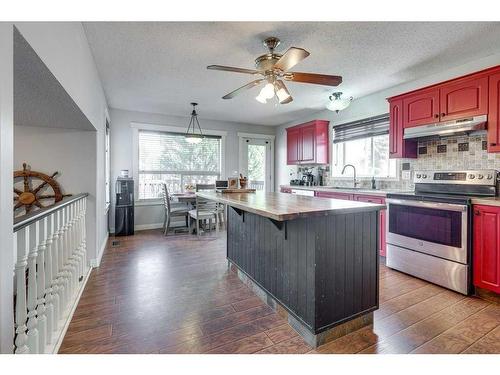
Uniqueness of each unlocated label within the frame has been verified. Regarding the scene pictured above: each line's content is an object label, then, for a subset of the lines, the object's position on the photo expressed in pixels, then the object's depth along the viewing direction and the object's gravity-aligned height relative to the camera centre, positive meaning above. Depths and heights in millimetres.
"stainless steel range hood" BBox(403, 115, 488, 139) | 2668 +664
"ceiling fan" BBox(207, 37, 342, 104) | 2316 +1025
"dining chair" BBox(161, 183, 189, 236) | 4812 -501
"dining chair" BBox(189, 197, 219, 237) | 4605 -467
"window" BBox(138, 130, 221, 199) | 5434 +515
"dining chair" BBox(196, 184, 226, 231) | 4848 -50
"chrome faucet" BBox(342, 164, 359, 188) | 4457 +110
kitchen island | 1713 -552
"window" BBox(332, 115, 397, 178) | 4078 +666
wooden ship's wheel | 2928 -78
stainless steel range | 2492 -410
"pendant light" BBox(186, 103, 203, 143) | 4750 +1269
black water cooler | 4707 -391
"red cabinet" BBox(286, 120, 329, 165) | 5059 +883
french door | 6484 +598
